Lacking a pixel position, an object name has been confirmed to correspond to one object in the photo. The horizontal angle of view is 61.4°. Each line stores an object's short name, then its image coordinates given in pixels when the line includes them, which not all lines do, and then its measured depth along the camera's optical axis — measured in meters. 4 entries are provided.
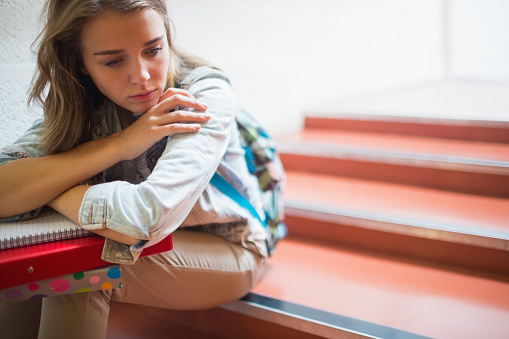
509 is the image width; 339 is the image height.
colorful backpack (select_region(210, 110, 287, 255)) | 1.39
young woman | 0.94
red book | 0.86
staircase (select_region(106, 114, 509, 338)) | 1.35
